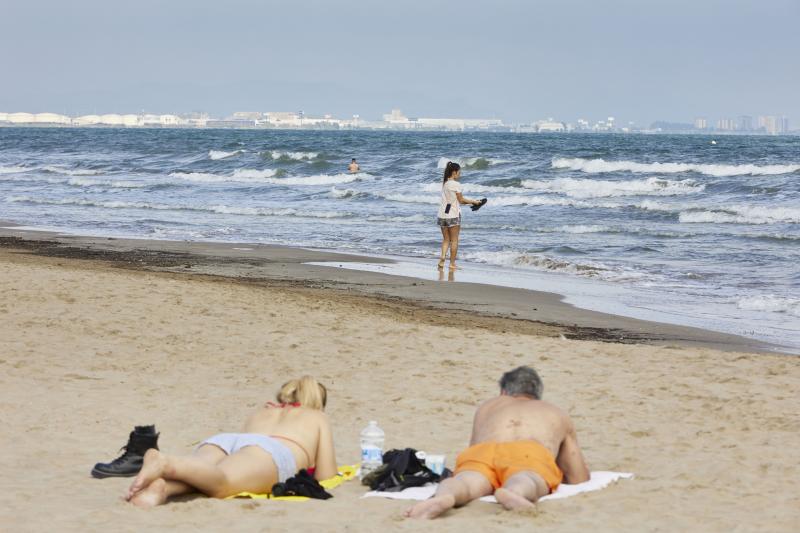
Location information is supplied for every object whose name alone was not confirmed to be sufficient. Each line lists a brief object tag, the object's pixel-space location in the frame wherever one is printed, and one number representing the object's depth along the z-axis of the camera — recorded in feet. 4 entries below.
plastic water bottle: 40.32
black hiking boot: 38.55
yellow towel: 36.65
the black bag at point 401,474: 38.27
